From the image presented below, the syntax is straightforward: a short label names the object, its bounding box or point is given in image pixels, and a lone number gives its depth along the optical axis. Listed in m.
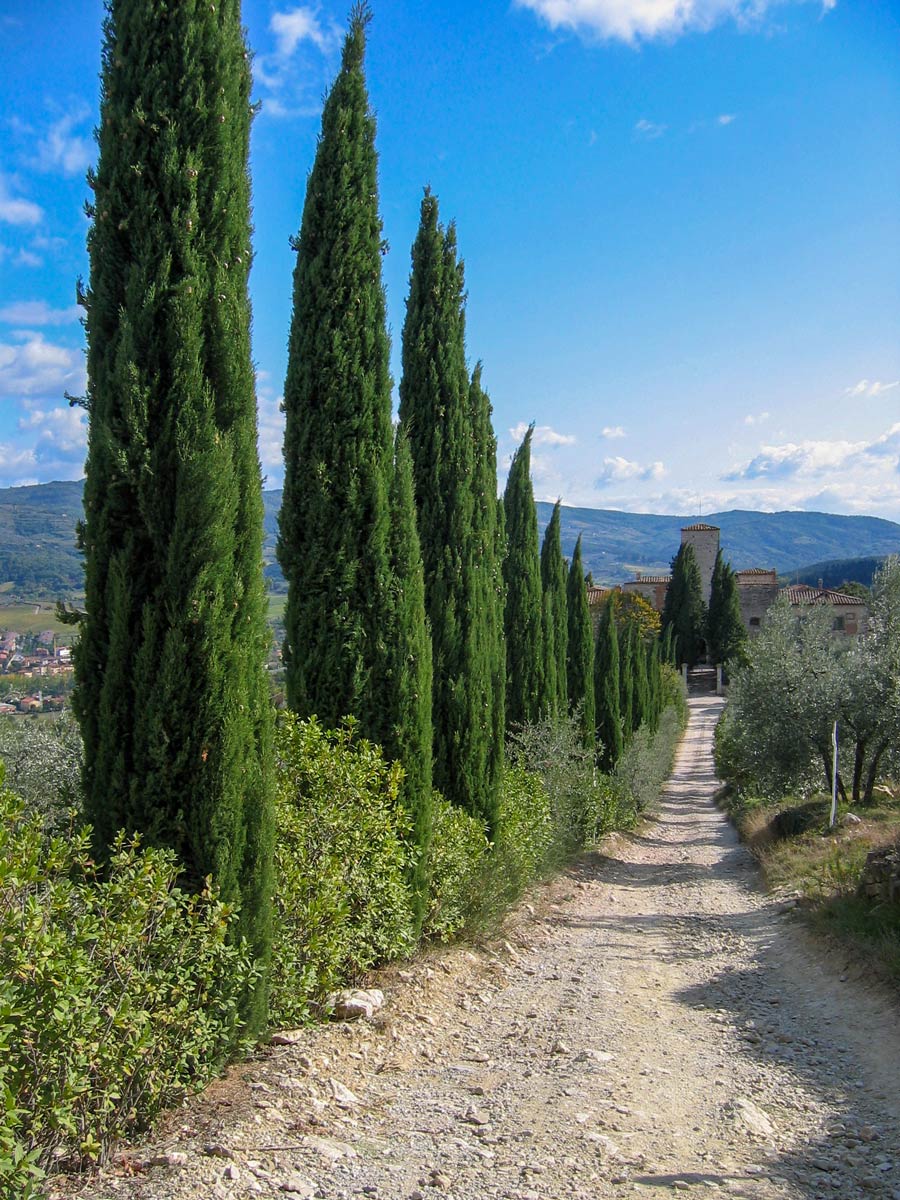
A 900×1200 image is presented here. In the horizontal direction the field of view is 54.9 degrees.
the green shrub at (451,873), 7.05
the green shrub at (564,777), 12.14
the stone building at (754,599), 71.25
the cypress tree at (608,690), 20.47
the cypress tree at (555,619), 14.91
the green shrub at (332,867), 4.69
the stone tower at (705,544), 79.25
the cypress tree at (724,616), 59.78
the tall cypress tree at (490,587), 9.23
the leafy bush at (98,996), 2.73
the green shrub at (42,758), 8.33
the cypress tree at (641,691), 28.98
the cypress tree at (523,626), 14.16
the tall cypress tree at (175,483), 4.17
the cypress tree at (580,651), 18.64
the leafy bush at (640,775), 18.41
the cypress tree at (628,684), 25.36
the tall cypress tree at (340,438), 6.98
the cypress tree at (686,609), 62.16
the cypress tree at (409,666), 6.79
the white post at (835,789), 12.68
